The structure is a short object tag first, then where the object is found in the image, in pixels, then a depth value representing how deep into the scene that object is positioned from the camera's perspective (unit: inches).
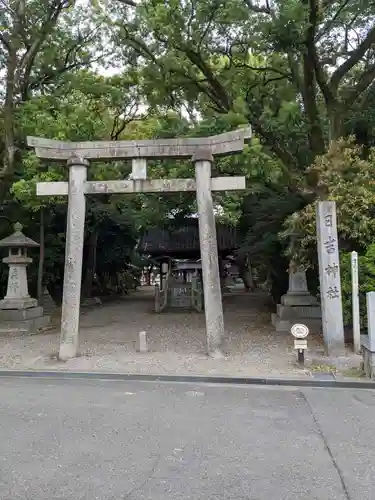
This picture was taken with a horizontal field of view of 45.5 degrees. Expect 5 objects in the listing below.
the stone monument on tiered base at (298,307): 522.3
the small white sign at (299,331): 329.1
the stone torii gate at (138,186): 380.8
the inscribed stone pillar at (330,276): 366.9
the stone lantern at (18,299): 548.1
